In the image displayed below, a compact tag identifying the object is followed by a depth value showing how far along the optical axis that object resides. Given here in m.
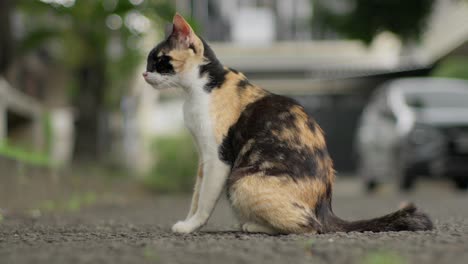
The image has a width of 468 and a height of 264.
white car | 12.61
